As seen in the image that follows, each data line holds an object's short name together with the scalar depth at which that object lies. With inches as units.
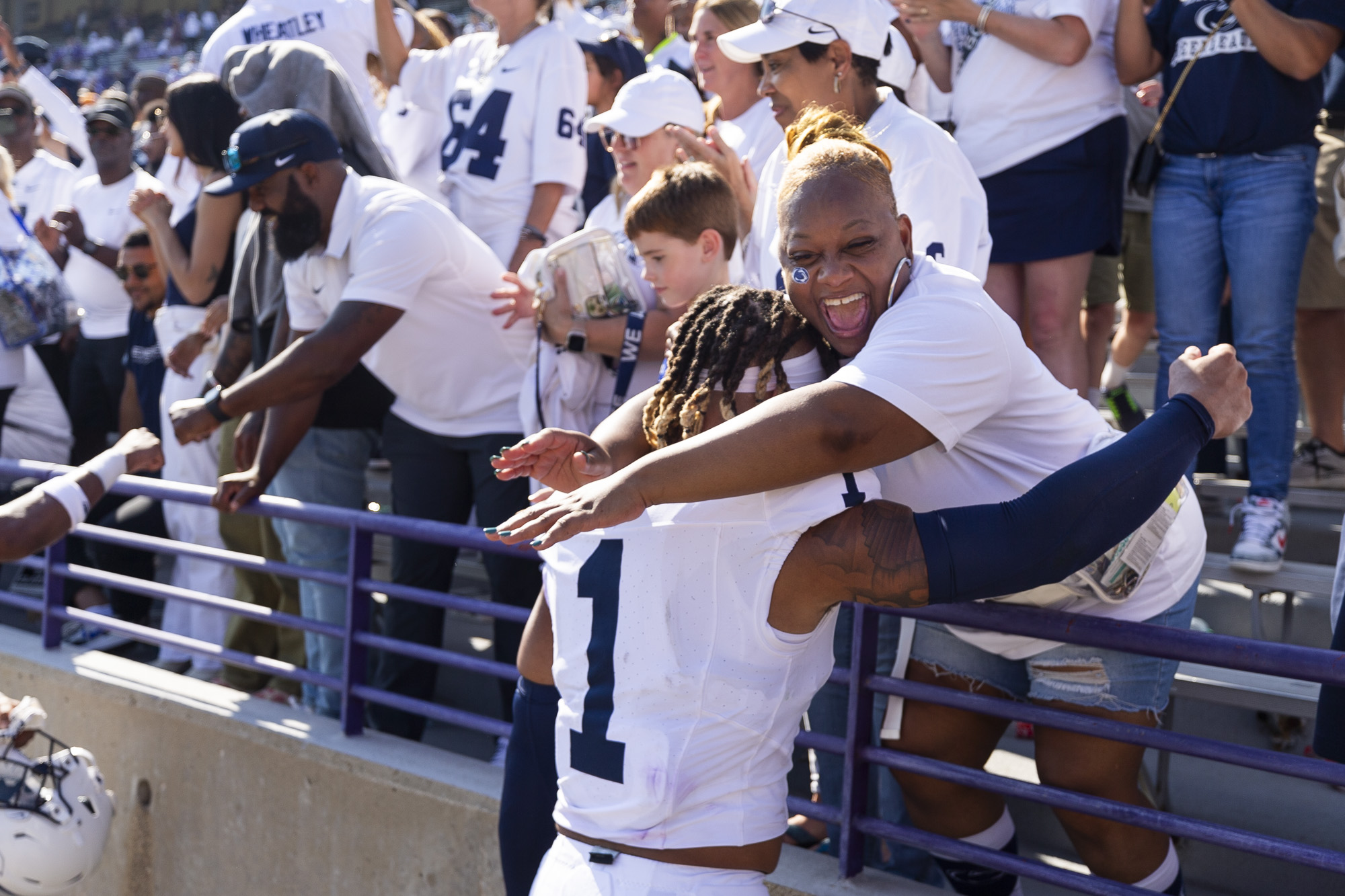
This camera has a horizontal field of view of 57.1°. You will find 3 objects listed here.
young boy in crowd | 120.6
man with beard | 148.9
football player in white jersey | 74.3
